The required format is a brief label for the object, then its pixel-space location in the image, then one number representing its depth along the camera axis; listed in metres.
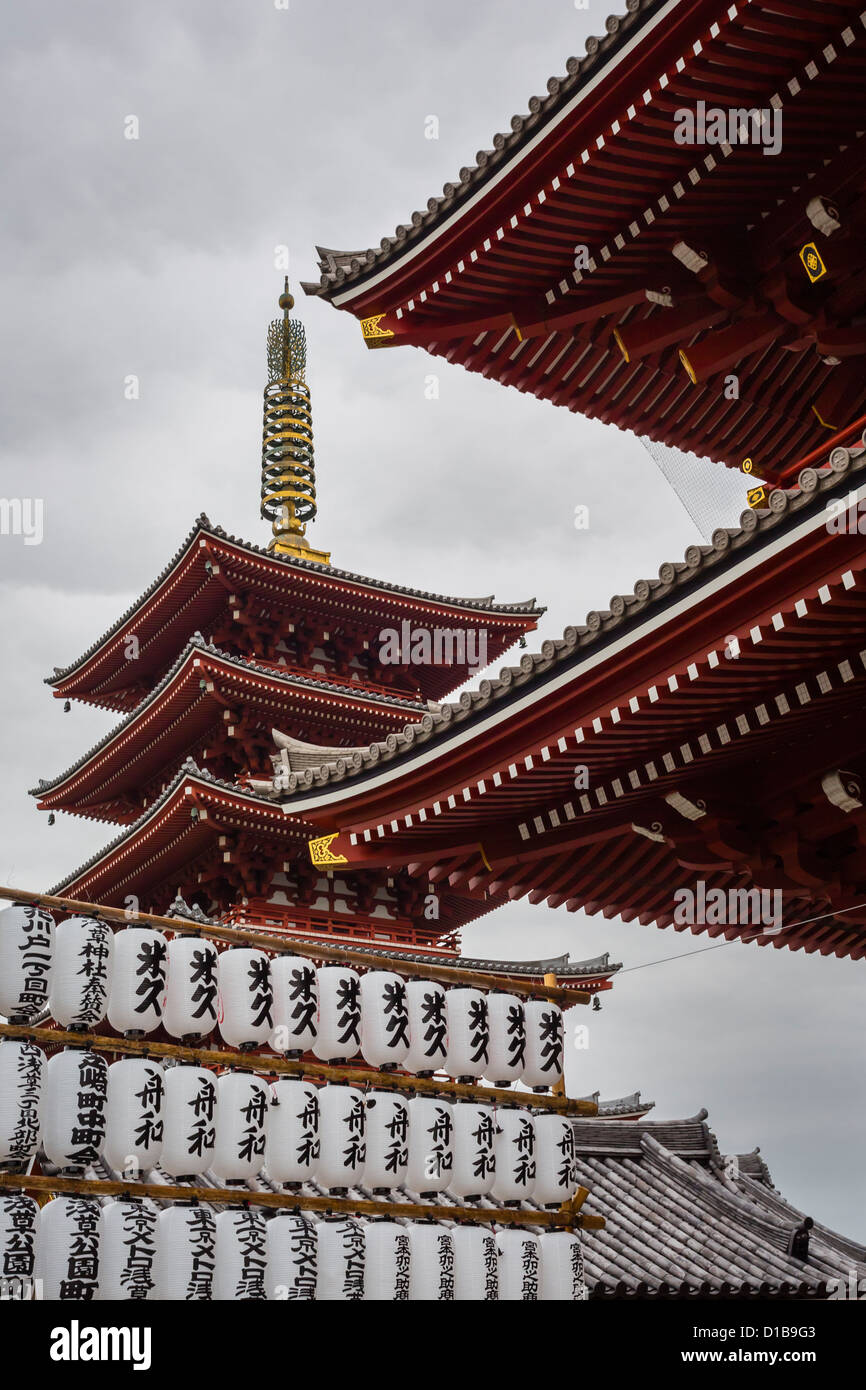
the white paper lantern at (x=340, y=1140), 9.38
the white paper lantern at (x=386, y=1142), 9.67
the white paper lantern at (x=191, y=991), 9.30
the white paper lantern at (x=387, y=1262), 9.20
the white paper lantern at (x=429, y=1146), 9.80
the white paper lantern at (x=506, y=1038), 10.72
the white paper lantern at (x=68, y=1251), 7.82
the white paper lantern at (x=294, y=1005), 9.77
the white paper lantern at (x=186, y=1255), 8.34
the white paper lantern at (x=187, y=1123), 8.84
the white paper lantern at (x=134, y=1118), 8.55
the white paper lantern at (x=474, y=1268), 9.65
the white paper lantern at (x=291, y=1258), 8.77
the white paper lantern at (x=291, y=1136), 9.23
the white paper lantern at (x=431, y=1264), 9.34
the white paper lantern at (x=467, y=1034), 10.49
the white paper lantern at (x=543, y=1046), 10.92
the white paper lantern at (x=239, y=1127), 9.06
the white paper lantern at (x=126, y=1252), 8.07
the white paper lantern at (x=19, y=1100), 7.97
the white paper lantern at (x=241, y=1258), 8.57
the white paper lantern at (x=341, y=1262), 8.99
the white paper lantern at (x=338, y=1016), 9.96
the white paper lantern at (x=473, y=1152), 10.07
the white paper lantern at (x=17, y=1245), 7.65
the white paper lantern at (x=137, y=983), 9.04
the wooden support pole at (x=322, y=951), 8.79
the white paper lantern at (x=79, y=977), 8.59
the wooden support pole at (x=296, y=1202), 8.02
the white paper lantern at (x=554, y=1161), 10.47
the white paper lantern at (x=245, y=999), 9.57
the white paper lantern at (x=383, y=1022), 10.16
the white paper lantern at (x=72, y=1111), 8.16
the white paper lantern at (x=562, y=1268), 10.13
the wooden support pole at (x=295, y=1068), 8.47
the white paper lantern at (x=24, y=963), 8.42
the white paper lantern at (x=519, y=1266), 9.91
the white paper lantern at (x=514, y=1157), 10.30
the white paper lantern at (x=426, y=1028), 10.35
